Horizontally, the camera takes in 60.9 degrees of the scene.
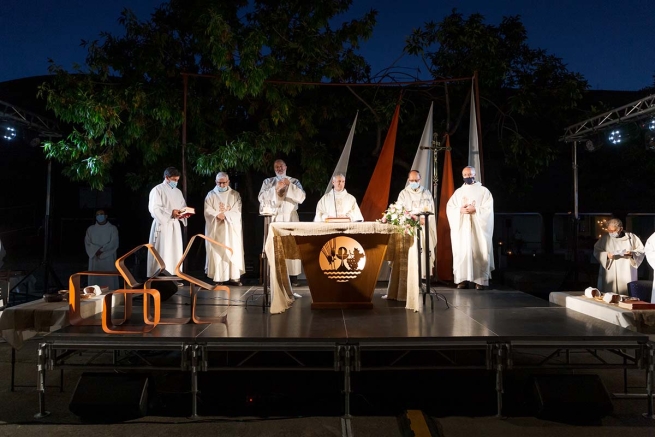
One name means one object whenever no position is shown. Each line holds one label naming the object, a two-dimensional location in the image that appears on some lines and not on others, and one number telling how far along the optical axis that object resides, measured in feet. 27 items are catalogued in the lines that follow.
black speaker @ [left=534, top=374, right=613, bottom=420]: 14.87
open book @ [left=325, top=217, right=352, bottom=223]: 20.64
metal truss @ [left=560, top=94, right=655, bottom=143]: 27.78
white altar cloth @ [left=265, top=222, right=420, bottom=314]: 20.08
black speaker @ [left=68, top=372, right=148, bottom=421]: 15.01
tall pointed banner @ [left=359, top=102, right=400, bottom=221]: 33.14
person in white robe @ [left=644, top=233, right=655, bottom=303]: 26.68
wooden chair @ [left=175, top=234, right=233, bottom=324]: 17.07
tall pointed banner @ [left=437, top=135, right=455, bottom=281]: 32.17
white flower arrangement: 20.35
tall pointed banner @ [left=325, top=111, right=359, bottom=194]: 33.47
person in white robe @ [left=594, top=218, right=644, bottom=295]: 29.99
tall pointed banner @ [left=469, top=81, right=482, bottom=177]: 31.50
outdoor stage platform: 15.35
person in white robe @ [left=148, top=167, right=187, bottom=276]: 28.12
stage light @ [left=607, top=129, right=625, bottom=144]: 31.58
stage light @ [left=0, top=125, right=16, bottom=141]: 29.96
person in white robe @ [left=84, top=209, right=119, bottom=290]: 35.45
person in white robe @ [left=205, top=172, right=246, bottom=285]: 29.14
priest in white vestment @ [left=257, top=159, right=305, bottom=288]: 28.91
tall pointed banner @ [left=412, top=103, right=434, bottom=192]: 33.06
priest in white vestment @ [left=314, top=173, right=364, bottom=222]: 28.04
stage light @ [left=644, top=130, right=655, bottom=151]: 29.27
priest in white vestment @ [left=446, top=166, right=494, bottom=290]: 28.17
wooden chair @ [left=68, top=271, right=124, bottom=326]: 17.11
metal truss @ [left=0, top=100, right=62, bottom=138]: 29.22
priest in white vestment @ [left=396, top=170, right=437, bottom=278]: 28.99
